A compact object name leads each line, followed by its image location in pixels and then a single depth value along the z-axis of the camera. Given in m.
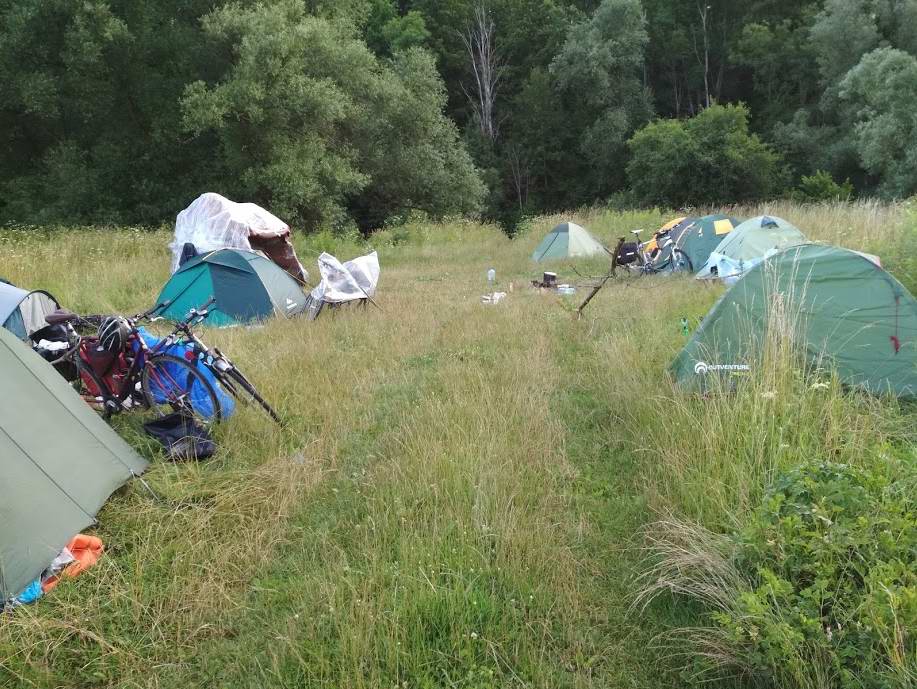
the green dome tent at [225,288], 8.27
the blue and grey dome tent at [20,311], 5.99
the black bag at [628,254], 10.92
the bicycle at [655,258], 10.93
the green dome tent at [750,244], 9.01
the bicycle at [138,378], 4.64
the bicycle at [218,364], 4.55
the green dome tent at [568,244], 13.77
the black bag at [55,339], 4.98
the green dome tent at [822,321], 4.09
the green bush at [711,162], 23.95
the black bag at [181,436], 4.01
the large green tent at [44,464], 2.90
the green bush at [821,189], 22.22
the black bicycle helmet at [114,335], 4.70
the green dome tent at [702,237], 10.70
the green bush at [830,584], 1.93
